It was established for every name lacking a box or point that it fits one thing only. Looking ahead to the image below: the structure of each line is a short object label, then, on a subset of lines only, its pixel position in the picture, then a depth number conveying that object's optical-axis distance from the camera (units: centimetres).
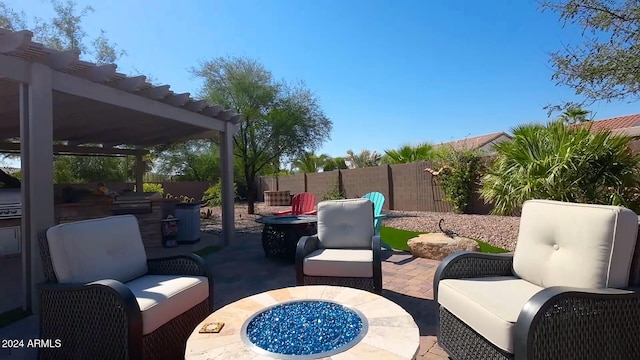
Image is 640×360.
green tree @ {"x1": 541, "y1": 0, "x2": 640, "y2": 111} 417
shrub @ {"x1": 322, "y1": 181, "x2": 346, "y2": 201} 1213
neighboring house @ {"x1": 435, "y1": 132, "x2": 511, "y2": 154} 2145
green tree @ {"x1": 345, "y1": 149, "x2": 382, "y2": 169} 1529
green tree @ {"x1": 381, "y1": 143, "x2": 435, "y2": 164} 1151
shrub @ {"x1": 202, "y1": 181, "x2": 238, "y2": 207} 1299
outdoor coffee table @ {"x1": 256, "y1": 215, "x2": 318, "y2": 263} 498
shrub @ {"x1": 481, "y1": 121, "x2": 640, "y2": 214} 392
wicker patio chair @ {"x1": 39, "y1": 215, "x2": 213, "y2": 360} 199
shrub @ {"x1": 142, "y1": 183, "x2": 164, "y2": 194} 1401
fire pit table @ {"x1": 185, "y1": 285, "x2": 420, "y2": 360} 155
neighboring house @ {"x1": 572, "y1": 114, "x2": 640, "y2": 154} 1414
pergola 320
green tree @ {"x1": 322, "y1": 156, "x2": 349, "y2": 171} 1717
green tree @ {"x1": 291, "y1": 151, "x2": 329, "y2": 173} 1289
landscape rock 456
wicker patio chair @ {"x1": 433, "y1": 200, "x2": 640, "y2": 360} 167
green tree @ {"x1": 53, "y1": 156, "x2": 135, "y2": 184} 1184
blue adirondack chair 476
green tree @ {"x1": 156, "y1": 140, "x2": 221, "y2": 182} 1695
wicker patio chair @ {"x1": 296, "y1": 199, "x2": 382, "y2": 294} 304
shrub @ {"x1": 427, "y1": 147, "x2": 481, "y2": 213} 863
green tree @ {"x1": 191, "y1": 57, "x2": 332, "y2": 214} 1084
